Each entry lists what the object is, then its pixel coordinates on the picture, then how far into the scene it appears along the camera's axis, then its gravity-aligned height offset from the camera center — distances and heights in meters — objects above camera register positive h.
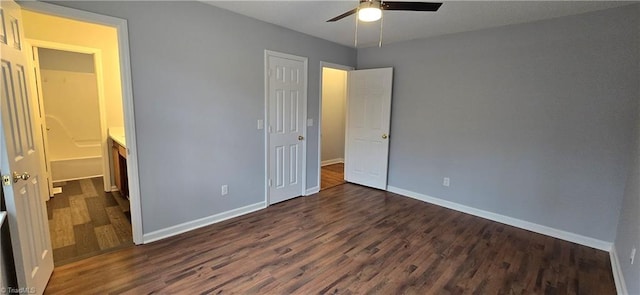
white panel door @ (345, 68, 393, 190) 4.29 -0.18
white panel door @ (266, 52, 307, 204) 3.55 -0.16
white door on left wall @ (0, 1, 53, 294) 1.51 -0.33
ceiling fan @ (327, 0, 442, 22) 1.89 +0.76
